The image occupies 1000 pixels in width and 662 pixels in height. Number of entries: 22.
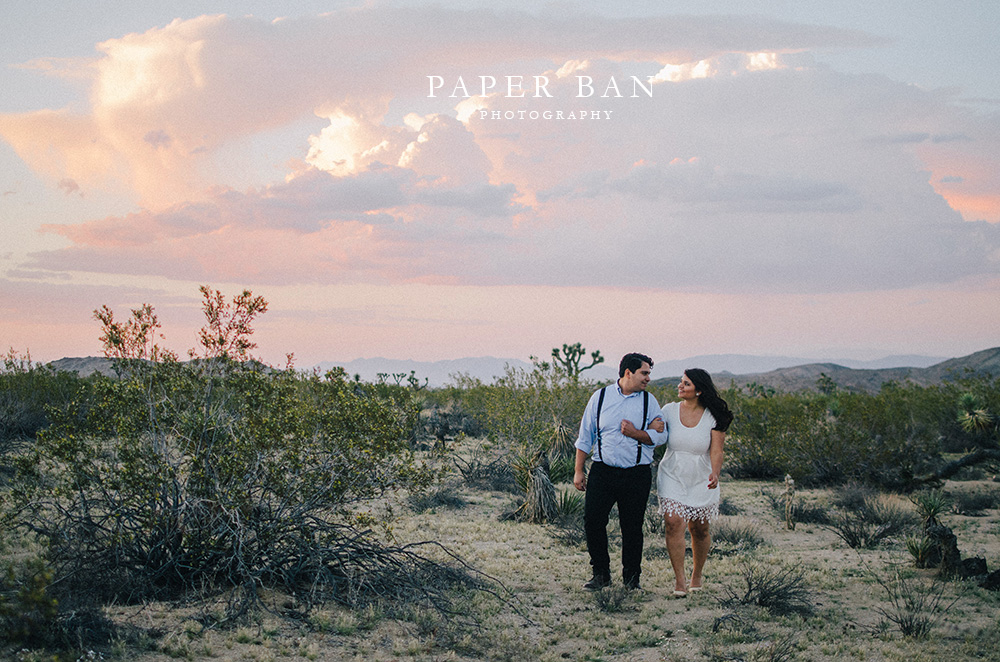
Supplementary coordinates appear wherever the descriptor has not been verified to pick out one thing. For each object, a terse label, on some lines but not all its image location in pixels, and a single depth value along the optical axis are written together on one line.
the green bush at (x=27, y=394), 16.49
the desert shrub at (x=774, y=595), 6.75
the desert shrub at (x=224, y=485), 6.34
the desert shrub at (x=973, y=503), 12.34
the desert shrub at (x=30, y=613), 4.76
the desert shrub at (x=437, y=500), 12.26
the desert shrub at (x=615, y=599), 6.83
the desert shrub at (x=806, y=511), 11.74
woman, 6.65
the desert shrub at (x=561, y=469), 13.46
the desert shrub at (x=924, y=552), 8.16
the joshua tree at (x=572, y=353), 28.24
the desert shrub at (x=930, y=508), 8.27
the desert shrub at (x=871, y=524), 9.81
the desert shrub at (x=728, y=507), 12.52
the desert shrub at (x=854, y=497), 12.69
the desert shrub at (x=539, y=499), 11.15
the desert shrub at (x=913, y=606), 6.10
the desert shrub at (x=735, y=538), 9.65
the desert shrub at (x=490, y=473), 14.63
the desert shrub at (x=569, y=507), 11.09
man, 6.85
